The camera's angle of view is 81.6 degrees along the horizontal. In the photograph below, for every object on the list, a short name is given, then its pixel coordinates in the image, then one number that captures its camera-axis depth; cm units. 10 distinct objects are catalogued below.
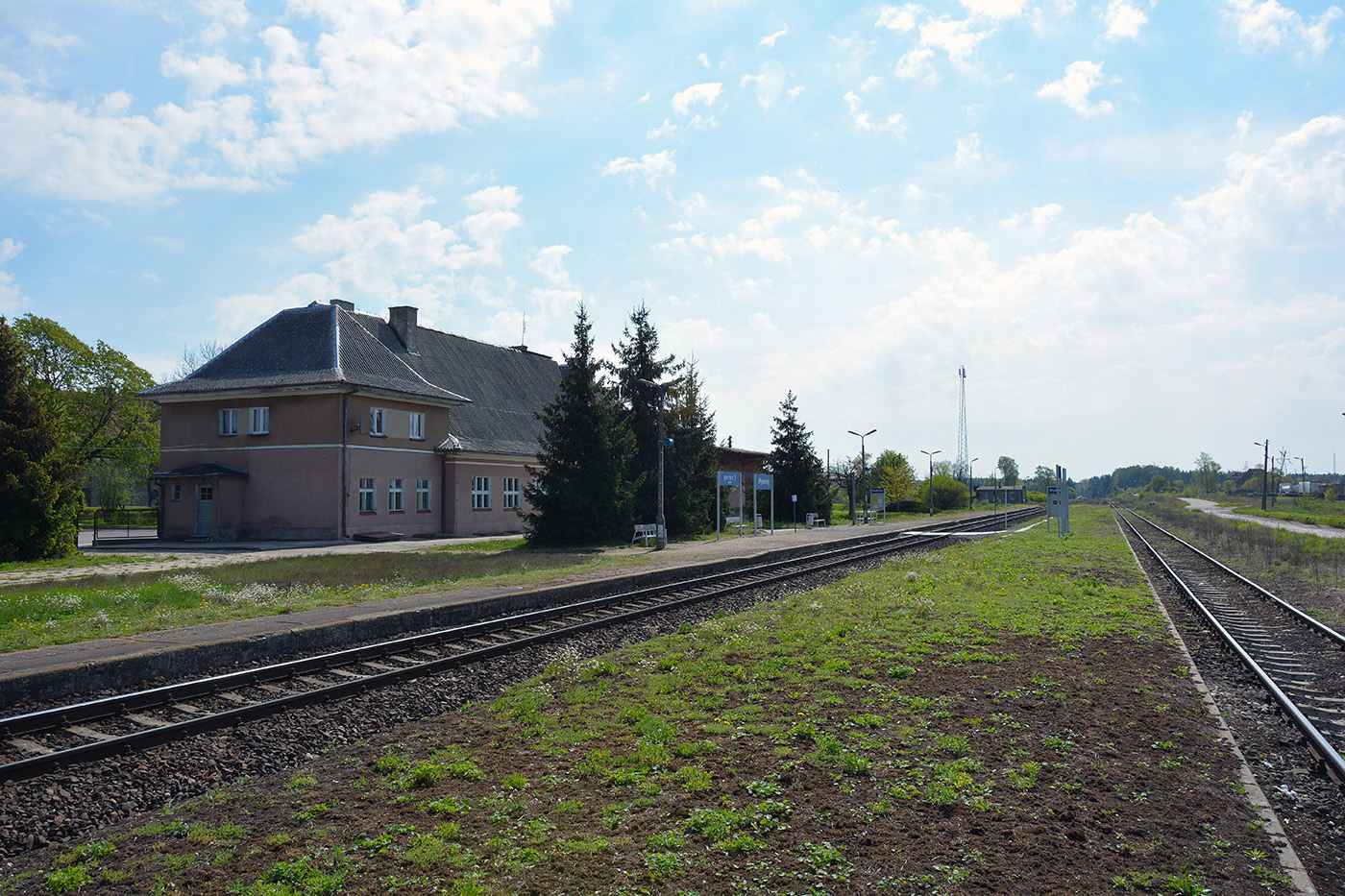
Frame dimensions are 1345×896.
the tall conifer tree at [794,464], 5194
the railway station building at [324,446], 3328
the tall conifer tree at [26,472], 2184
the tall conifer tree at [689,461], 3588
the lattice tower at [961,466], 12862
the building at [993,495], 14112
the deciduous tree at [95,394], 4366
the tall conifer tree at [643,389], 3562
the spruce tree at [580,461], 2962
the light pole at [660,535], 2977
